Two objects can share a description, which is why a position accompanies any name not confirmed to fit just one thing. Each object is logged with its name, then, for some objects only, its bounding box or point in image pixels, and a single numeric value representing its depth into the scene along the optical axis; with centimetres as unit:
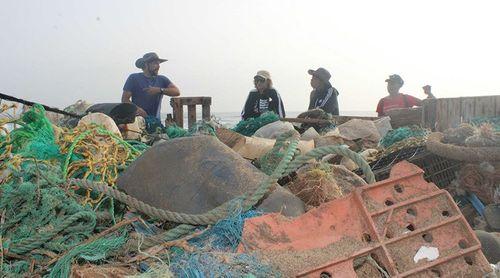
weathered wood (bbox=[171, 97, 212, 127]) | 729
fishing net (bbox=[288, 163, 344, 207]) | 281
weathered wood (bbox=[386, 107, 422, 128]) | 703
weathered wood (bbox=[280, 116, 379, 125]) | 659
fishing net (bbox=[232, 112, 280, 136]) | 583
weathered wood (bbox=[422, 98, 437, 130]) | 648
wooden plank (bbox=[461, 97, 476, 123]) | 569
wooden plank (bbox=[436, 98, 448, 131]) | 625
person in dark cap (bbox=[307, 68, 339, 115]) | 809
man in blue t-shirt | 705
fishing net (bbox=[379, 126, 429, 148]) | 528
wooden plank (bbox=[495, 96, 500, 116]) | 541
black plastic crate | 453
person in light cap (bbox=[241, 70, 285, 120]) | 761
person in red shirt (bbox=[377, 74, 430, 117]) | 829
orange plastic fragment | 221
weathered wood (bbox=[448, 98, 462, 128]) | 596
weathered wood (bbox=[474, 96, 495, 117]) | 546
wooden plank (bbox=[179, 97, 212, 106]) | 735
